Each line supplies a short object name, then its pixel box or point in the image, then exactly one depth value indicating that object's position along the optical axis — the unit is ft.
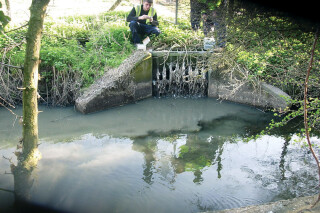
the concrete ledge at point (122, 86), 28.04
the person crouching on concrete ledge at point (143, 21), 32.37
